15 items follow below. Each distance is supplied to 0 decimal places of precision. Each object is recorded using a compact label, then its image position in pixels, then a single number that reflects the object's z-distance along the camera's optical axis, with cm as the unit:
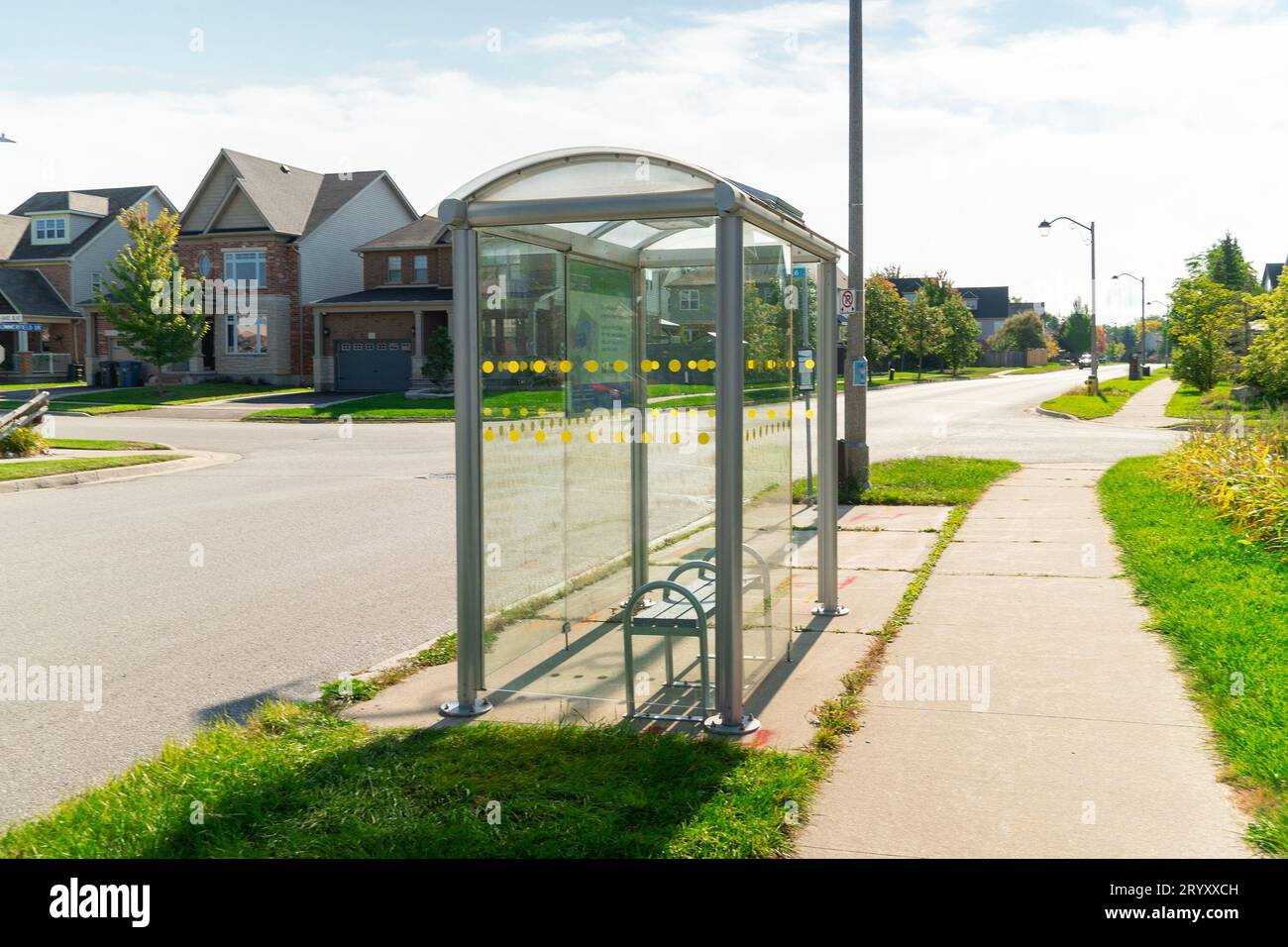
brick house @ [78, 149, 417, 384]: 4753
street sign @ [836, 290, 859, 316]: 1287
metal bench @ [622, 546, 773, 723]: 587
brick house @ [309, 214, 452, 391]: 4472
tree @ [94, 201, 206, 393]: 4391
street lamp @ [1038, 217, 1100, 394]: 4019
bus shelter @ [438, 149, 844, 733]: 559
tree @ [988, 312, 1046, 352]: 10888
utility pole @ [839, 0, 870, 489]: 1317
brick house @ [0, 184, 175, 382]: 5309
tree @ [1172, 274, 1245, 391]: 4169
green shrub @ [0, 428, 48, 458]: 2127
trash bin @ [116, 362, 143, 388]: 4878
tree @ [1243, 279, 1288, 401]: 2762
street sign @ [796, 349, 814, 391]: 767
